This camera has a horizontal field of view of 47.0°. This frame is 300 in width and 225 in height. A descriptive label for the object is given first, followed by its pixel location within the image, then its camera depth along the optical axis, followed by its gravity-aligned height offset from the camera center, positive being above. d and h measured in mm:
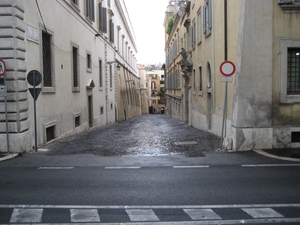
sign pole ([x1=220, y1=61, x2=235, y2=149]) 10997 +606
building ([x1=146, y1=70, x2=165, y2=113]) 95875 -13
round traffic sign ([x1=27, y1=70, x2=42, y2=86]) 11125 +412
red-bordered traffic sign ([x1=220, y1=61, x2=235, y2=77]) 11016 +608
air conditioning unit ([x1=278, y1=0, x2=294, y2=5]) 10773 +2659
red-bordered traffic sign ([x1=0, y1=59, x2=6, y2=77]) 10484 +704
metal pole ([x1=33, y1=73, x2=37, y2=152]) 11522 -1397
